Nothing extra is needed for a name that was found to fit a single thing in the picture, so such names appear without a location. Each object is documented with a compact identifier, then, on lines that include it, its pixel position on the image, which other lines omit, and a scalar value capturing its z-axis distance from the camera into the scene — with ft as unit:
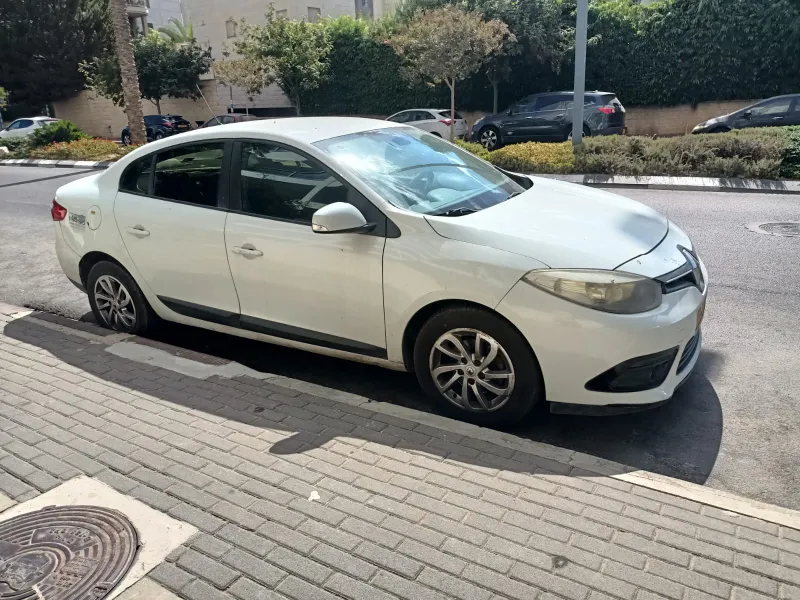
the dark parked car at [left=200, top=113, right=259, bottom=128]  88.11
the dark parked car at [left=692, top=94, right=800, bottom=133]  59.45
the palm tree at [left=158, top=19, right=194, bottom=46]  125.70
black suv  64.23
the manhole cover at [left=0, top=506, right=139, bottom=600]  8.21
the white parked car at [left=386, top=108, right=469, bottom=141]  74.79
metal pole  46.01
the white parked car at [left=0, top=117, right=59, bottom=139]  99.45
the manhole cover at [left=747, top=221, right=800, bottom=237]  25.68
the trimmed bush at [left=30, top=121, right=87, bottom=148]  84.99
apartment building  118.62
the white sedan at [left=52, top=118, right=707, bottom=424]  10.94
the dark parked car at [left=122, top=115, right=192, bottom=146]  102.94
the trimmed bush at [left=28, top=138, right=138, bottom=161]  74.18
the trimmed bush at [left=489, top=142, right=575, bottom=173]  45.34
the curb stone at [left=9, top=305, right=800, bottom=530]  9.14
